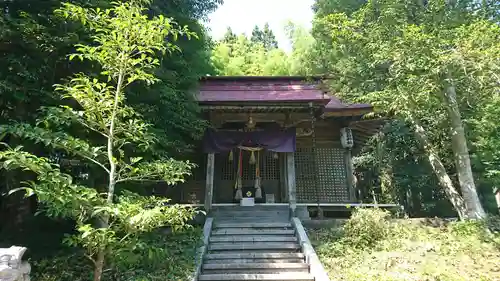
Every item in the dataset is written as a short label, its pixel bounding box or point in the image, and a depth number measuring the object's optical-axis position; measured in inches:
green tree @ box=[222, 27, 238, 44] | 1318.3
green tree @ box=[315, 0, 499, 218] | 274.5
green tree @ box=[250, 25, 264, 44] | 1666.7
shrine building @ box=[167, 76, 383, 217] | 371.2
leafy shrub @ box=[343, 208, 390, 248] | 277.1
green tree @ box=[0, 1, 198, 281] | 131.6
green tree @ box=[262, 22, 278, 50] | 1616.6
